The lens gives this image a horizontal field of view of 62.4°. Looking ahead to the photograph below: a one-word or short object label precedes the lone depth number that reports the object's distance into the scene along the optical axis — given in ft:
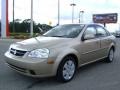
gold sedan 7.55
